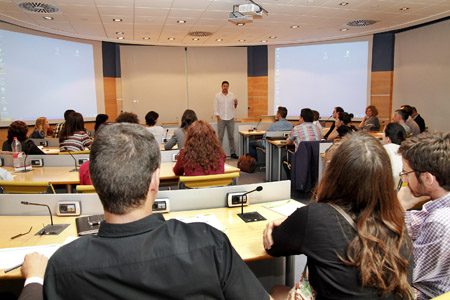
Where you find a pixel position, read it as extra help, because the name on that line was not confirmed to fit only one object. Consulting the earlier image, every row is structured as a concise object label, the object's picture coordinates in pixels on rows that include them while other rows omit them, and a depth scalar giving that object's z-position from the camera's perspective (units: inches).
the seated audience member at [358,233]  50.4
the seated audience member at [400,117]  234.1
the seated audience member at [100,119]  228.4
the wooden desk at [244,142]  334.1
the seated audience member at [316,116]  295.4
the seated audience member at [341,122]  242.7
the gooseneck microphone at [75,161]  159.5
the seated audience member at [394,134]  142.9
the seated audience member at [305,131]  219.0
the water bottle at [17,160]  160.1
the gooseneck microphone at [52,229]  83.5
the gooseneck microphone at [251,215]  91.0
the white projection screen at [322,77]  394.0
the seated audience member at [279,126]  280.7
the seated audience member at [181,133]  202.8
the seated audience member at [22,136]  175.3
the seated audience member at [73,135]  190.7
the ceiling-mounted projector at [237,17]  253.0
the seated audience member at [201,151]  129.3
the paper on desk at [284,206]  96.8
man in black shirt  38.3
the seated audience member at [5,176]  122.6
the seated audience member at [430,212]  59.3
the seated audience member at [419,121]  295.3
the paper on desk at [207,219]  86.0
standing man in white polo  367.6
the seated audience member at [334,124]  271.6
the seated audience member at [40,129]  253.4
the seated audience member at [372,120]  311.9
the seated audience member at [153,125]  223.3
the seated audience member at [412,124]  277.7
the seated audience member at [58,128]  257.2
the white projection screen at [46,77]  303.7
